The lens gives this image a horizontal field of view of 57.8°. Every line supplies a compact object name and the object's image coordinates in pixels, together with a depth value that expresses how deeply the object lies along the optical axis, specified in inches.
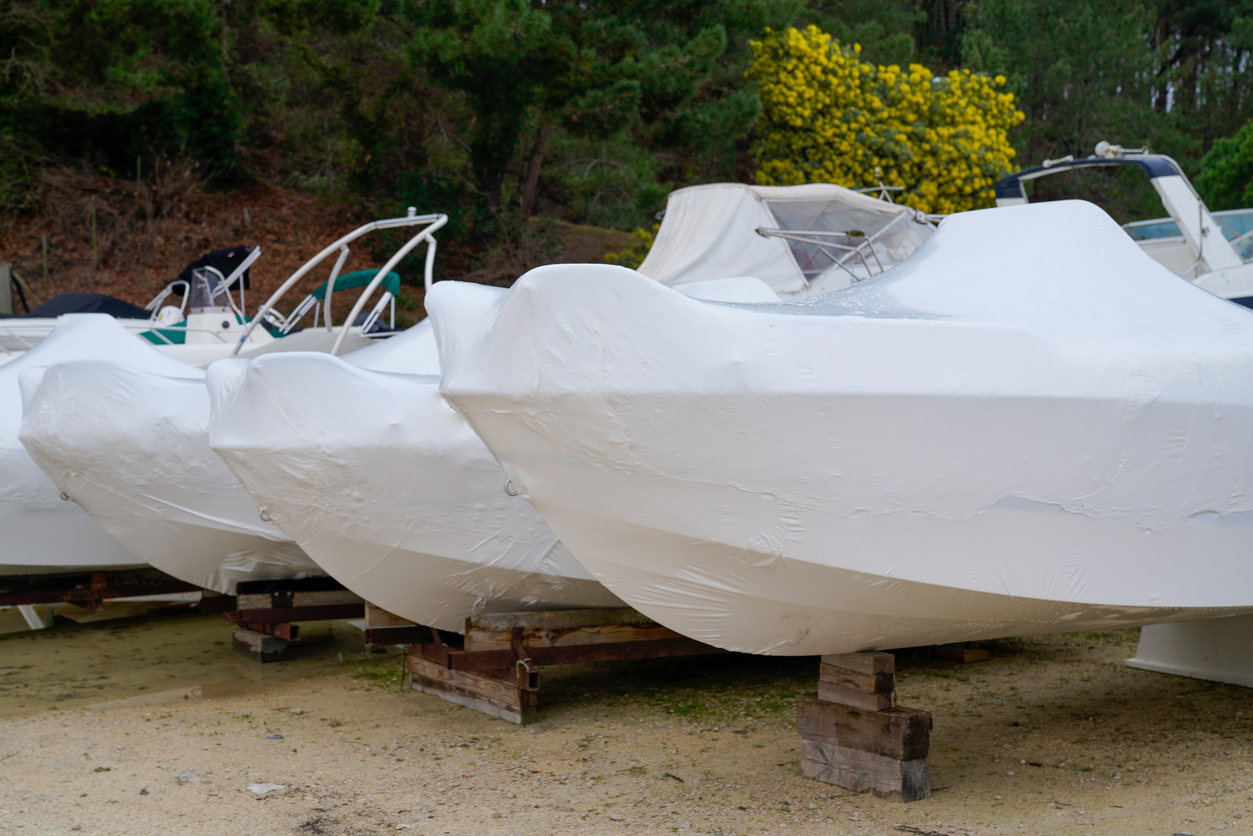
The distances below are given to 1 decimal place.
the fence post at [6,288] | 492.7
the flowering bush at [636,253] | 589.3
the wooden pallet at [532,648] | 166.6
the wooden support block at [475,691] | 167.0
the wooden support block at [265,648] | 215.3
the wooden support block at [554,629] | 167.9
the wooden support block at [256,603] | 205.6
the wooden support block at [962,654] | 194.9
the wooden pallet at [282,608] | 204.7
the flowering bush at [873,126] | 595.8
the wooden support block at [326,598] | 209.6
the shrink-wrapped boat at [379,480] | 154.8
